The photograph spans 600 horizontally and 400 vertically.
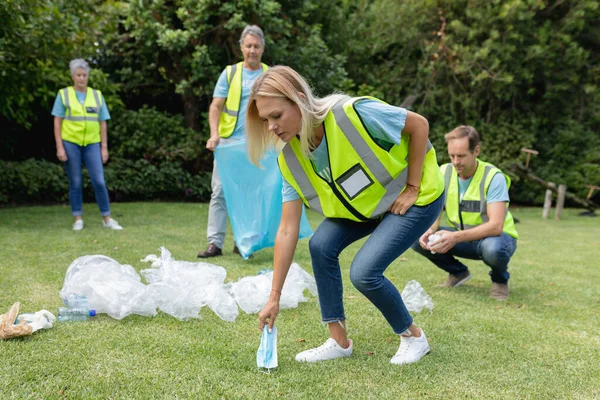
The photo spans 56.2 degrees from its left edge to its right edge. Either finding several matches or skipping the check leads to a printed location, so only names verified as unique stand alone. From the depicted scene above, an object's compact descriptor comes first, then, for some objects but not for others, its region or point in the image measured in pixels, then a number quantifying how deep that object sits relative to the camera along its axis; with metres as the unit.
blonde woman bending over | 2.33
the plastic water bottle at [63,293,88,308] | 3.11
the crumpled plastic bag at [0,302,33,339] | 2.65
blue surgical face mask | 2.47
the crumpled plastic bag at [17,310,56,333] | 2.80
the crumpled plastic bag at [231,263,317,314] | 3.38
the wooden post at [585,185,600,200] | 12.58
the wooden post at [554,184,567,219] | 11.21
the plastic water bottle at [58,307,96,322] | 3.03
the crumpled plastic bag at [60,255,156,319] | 3.10
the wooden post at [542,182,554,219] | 11.26
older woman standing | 6.24
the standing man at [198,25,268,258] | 4.88
